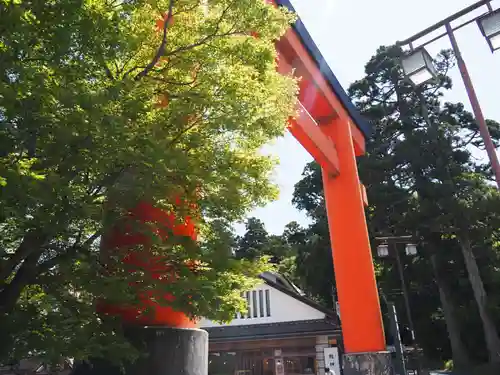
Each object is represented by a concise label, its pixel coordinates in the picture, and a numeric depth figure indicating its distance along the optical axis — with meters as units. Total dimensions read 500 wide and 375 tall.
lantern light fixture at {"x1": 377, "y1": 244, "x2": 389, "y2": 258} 11.49
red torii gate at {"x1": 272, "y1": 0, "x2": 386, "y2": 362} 8.06
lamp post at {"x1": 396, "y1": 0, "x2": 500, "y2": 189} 4.36
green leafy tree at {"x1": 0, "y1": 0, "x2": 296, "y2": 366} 2.84
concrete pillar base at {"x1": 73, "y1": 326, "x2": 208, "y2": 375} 4.20
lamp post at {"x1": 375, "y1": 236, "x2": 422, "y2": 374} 11.52
